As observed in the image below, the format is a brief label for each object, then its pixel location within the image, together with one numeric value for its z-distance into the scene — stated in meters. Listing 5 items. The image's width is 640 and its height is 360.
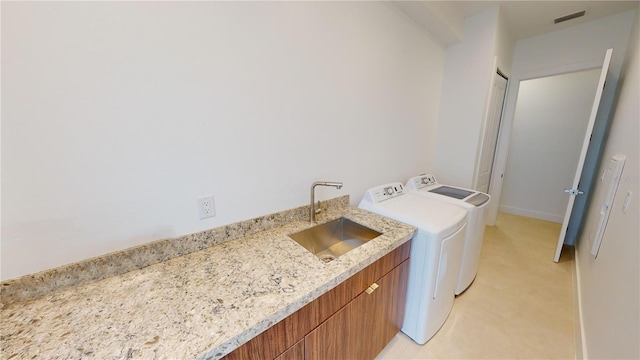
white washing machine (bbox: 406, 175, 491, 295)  1.70
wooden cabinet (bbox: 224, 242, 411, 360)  0.75
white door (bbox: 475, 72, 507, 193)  2.48
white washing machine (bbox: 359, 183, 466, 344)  1.32
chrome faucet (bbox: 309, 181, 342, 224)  1.34
